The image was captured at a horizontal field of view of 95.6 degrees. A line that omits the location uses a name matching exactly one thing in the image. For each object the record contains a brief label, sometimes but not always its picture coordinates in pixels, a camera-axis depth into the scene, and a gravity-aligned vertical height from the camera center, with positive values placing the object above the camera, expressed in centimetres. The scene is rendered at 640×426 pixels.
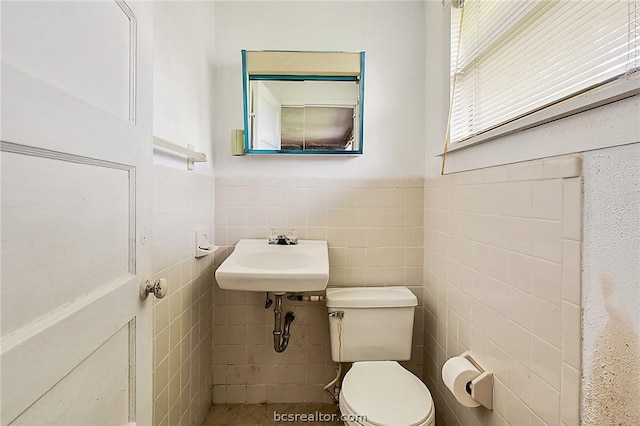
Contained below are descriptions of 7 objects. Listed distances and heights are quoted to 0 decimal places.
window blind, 67 +48
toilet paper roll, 105 -62
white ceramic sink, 126 -27
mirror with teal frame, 166 +58
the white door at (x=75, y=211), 40 +0
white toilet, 128 -62
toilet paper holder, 103 -63
